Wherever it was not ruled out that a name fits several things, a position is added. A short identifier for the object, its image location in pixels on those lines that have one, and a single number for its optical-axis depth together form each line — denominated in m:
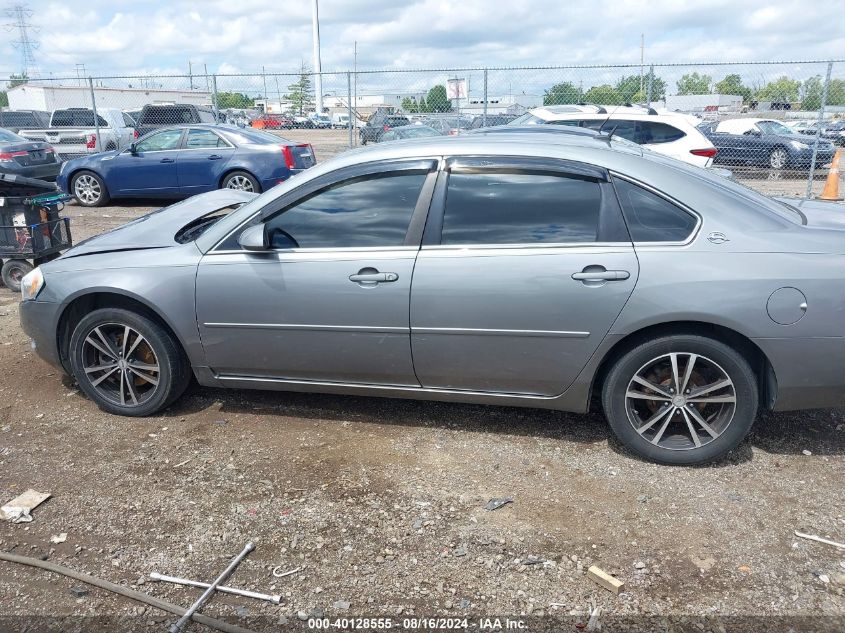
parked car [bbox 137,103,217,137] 17.61
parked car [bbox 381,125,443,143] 16.20
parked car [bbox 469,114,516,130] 16.83
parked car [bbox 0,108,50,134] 22.09
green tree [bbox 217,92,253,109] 42.05
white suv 11.35
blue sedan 11.63
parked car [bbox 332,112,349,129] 29.73
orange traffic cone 12.64
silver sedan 3.40
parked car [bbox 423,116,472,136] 19.44
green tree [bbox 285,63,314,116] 39.19
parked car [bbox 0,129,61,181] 14.27
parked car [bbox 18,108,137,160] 18.78
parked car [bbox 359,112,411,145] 23.03
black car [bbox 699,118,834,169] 17.73
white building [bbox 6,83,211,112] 34.81
